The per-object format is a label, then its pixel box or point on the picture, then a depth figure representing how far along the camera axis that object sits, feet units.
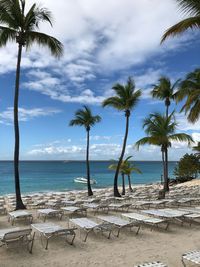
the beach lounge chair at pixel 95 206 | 29.19
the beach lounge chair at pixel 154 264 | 12.55
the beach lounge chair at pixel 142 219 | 21.60
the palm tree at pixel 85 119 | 62.37
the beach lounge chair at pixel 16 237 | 16.78
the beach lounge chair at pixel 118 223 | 20.71
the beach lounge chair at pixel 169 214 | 23.73
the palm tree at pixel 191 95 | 33.45
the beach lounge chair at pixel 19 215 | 24.00
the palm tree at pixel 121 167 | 70.37
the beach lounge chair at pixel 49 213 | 25.94
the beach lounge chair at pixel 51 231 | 17.89
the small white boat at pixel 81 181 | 150.97
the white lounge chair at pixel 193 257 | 12.98
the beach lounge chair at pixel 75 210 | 27.11
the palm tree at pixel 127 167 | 71.05
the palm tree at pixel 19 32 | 32.41
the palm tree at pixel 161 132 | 47.50
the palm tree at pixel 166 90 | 62.02
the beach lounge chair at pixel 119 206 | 29.99
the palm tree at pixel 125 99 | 53.85
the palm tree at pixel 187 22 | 24.14
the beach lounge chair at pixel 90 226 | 19.66
